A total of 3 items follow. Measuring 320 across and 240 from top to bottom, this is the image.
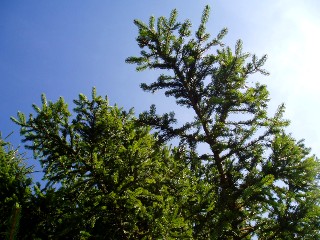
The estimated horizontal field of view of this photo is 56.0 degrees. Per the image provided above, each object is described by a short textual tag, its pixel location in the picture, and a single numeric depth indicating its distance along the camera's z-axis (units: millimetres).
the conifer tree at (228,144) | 7898
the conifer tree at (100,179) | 7430
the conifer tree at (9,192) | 7113
